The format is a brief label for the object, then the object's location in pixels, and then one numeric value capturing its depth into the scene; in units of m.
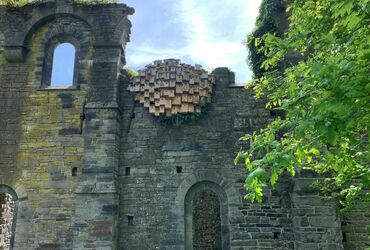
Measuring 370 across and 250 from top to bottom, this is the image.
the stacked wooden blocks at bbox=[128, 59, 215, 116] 10.48
